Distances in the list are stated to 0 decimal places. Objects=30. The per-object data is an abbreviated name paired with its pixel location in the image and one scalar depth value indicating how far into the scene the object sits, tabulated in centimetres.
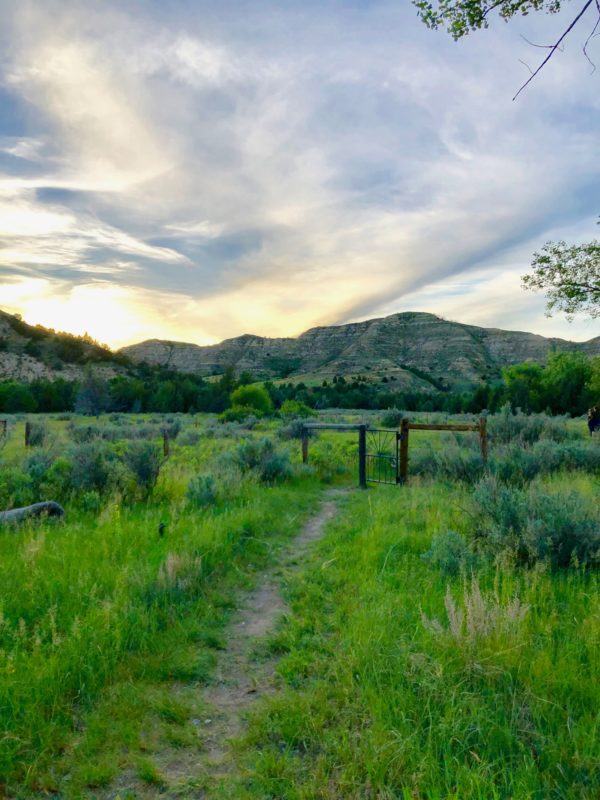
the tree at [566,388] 5484
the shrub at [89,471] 876
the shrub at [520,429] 1642
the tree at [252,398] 5134
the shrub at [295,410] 4122
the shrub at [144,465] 902
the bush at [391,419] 3036
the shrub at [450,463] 1119
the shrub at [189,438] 2069
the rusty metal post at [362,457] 1194
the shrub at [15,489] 797
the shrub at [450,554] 509
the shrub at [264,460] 1148
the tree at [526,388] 5809
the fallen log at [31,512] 680
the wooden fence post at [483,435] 1155
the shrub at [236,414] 4206
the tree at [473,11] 478
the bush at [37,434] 1745
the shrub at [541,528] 508
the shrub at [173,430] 2288
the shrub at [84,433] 1984
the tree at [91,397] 5736
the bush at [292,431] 2063
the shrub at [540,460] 1064
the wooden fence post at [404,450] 1178
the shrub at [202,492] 836
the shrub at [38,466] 879
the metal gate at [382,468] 1236
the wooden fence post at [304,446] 1359
